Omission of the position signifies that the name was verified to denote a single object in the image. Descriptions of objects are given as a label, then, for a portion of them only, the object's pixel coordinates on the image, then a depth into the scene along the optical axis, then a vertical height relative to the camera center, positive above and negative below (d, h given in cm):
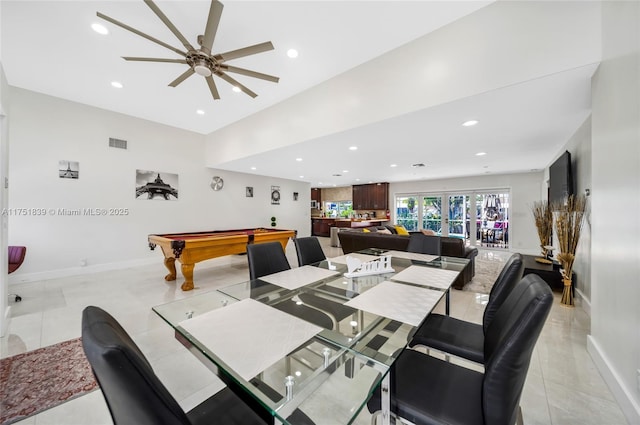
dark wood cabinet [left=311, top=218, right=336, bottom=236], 1027 -59
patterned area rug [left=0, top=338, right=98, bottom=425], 156 -129
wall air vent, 478 +137
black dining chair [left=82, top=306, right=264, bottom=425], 56 -42
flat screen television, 342 +55
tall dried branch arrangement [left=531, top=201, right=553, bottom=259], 408 -18
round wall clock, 646 +79
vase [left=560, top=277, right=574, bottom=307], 311 -105
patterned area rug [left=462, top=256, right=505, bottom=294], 381 -117
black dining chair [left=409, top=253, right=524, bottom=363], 140 -78
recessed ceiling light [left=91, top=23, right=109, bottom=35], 254 +197
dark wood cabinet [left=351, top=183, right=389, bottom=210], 947 +69
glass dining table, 88 -58
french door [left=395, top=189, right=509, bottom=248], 746 -2
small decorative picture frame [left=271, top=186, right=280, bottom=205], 809 +58
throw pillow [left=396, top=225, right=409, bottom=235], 623 -48
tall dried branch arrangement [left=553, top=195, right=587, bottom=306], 304 -24
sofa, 381 -59
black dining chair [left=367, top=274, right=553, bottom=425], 83 -76
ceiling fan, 197 +158
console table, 352 -88
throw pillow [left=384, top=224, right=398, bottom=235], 637 -43
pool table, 357 -61
